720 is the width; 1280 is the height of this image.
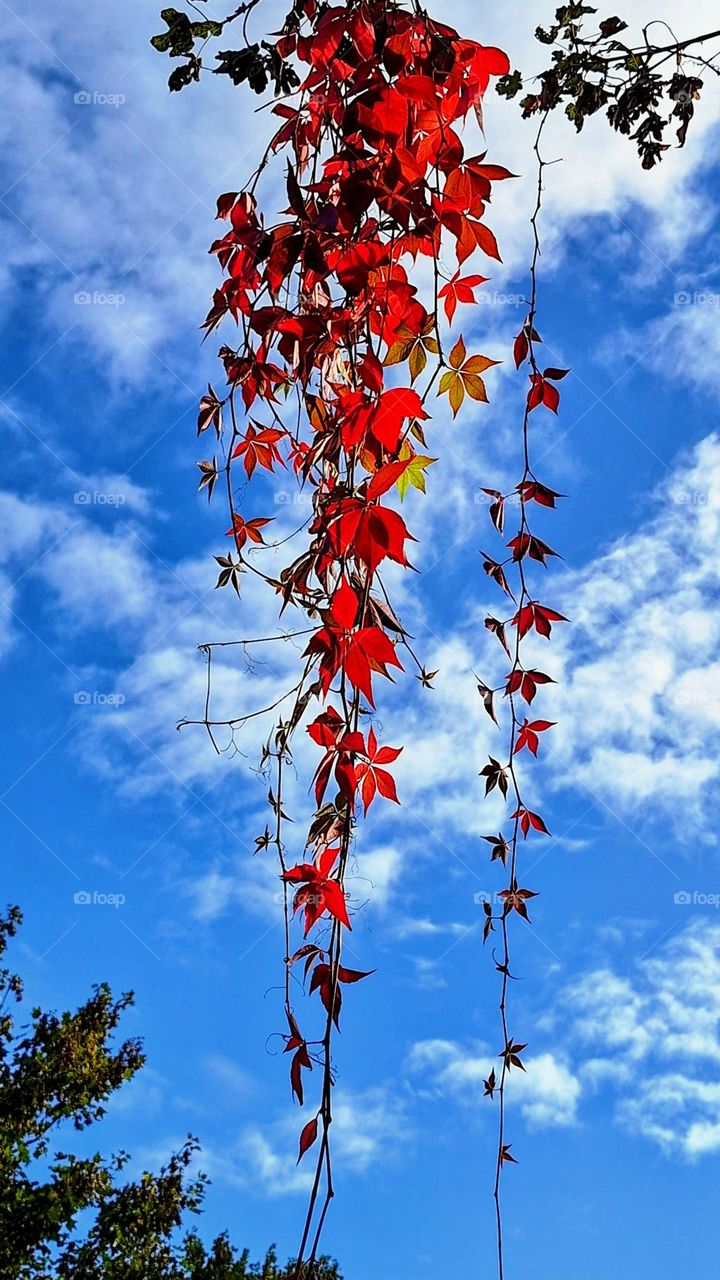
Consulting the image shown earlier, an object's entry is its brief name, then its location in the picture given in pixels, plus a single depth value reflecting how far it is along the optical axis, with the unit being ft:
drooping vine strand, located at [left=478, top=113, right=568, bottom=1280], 4.46
